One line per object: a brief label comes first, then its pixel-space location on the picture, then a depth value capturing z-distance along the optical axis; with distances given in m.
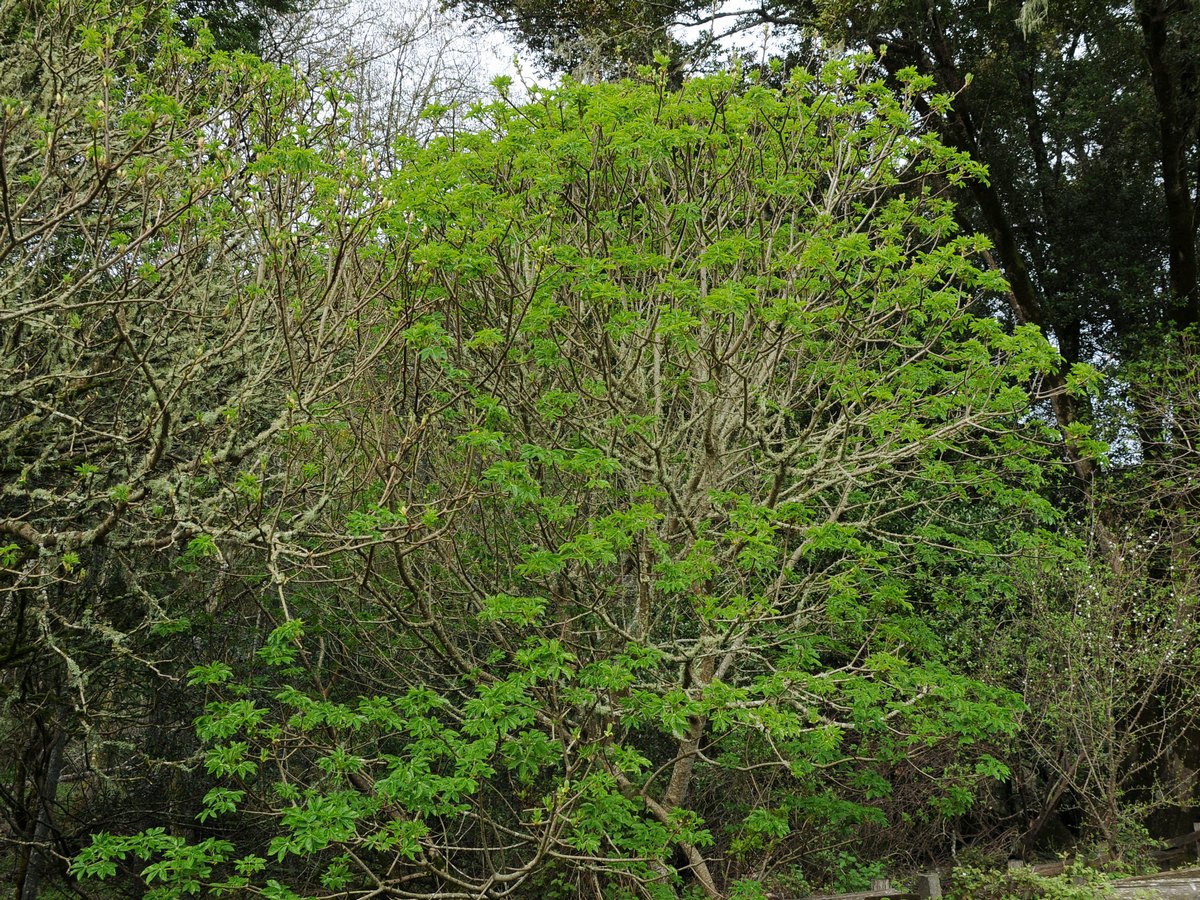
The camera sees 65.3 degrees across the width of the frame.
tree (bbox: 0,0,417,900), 5.45
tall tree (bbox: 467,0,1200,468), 12.52
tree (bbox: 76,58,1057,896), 6.30
